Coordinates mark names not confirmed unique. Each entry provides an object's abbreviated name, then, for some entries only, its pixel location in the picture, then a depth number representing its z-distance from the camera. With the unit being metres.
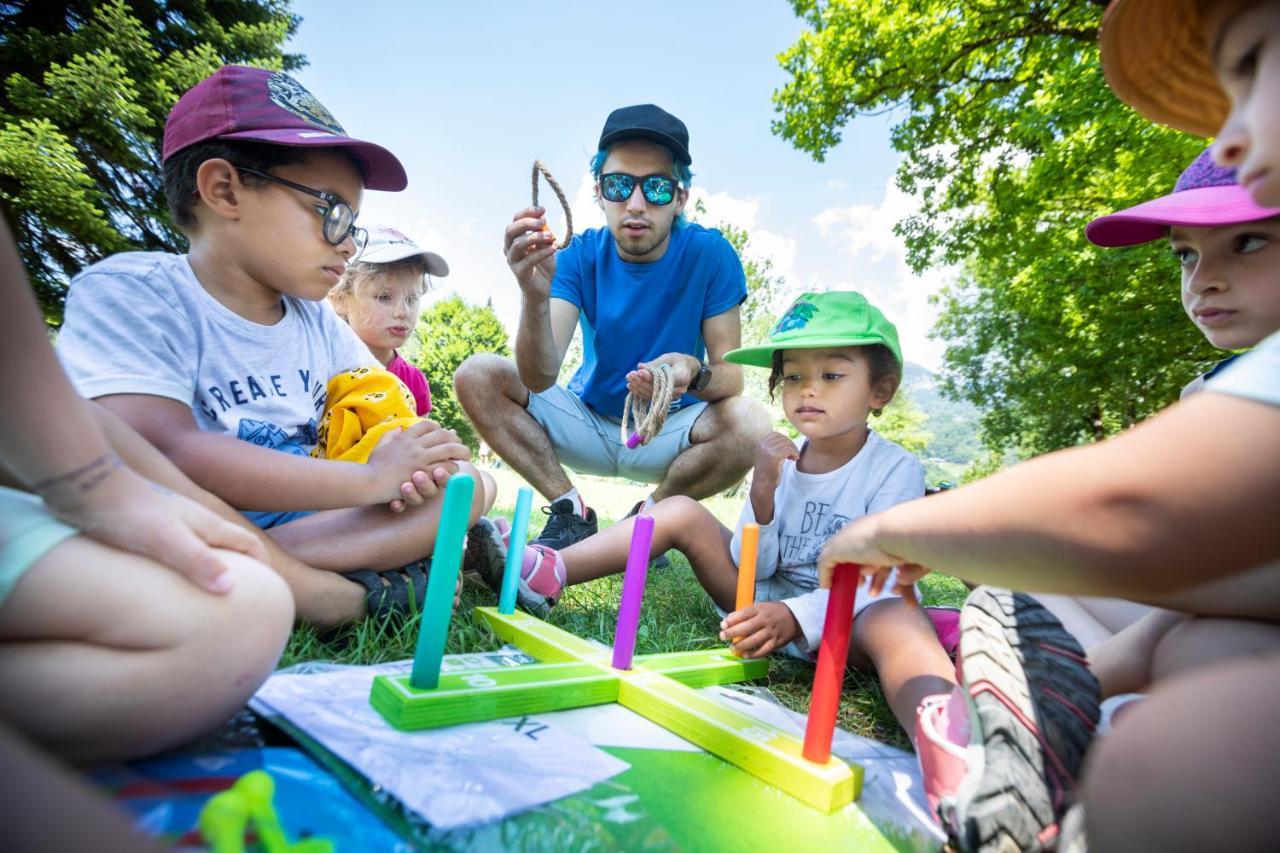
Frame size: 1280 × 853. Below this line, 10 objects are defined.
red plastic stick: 0.53
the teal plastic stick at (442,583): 0.54
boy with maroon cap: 0.66
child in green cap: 0.88
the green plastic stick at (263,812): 0.33
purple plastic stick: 0.67
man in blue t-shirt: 1.31
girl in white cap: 1.29
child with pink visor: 0.54
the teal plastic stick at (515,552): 0.79
